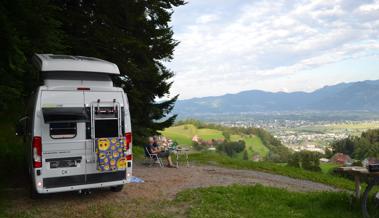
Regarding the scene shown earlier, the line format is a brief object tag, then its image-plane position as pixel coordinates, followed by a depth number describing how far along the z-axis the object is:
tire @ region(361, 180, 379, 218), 7.75
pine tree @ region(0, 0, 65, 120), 9.03
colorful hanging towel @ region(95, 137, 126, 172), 8.77
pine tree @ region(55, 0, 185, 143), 15.73
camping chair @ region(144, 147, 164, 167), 14.85
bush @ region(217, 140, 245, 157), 64.45
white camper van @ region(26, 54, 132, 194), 8.23
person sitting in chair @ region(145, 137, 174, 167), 14.75
